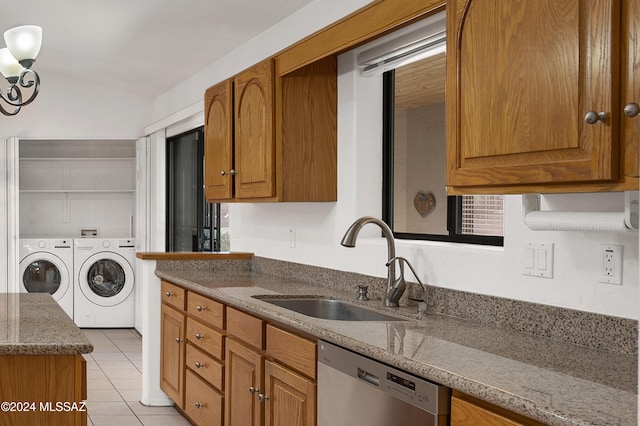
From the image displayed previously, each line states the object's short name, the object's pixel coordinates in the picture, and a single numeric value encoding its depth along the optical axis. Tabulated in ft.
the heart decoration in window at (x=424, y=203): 11.68
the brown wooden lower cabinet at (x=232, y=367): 9.06
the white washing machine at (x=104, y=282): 26.27
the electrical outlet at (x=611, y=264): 6.84
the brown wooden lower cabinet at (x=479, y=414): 5.41
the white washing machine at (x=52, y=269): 25.96
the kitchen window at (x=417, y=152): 10.60
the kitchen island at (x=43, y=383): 7.53
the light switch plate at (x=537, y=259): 7.73
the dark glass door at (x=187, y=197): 21.61
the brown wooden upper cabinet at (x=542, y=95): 5.60
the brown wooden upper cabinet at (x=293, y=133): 12.55
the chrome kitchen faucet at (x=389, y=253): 9.75
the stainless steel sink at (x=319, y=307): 10.80
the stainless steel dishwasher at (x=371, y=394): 6.32
